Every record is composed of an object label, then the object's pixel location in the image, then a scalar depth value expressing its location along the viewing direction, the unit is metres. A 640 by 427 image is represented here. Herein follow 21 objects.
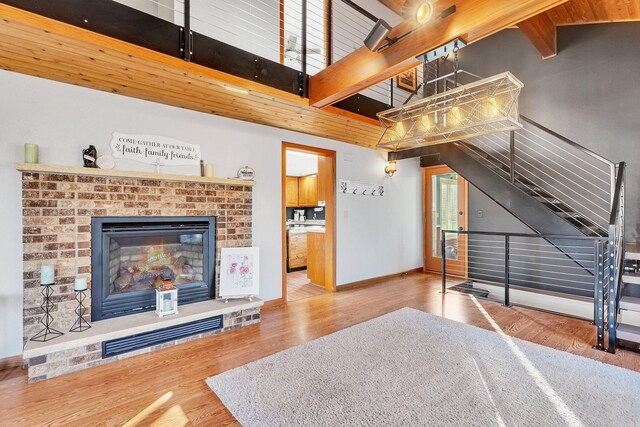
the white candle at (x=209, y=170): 3.40
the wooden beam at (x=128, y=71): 2.03
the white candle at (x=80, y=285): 2.56
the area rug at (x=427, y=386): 1.85
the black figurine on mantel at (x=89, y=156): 2.73
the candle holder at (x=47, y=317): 2.47
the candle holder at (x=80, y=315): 2.61
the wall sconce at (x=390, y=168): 5.59
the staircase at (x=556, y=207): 2.82
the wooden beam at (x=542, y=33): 4.04
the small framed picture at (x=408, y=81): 5.58
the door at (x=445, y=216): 5.69
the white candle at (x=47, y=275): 2.40
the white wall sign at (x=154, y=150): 2.96
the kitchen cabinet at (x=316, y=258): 5.10
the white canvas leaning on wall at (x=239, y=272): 3.43
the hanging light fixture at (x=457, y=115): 2.67
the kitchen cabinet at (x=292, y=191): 7.86
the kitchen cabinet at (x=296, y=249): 6.41
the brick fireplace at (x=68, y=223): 2.45
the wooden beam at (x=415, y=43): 1.90
